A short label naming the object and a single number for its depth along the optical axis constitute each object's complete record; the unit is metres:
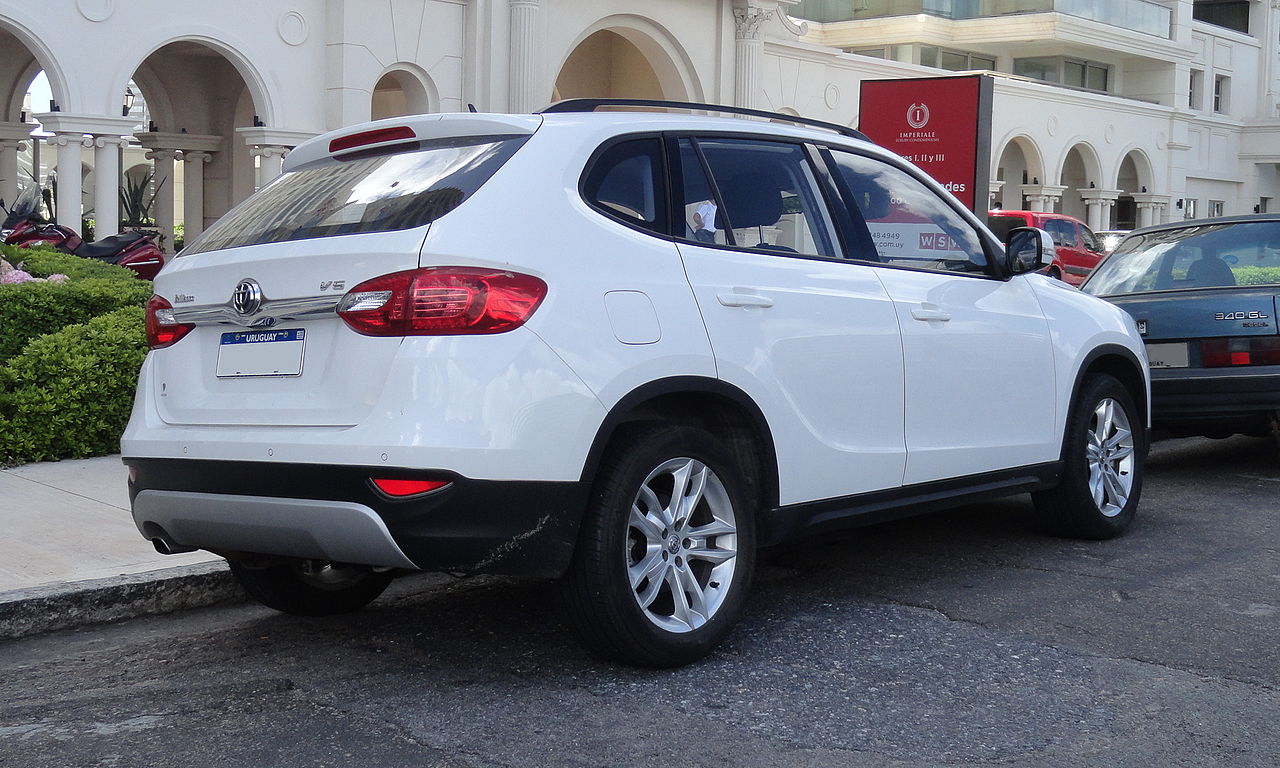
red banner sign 12.33
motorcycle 14.83
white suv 4.11
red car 24.78
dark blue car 8.45
